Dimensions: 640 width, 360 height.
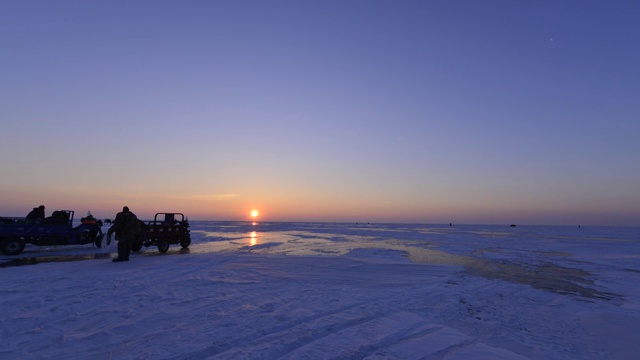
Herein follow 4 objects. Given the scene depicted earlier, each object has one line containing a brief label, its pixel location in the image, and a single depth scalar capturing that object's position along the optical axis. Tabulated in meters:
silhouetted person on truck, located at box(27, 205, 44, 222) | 16.67
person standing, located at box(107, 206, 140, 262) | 13.12
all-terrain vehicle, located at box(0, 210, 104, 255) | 15.06
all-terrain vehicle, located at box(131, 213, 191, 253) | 17.28
